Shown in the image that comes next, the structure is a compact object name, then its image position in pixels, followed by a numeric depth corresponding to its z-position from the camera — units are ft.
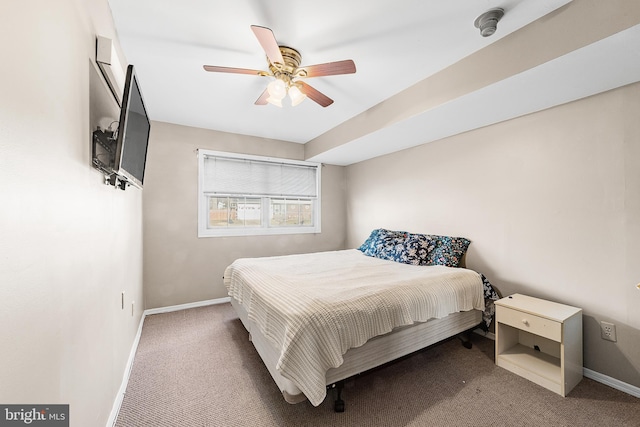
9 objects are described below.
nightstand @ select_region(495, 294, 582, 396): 5.76
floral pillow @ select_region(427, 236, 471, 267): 8.78
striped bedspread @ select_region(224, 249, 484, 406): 4.70
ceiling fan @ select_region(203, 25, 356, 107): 5.34
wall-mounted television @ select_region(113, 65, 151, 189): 3.84
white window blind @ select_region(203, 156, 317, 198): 11.78
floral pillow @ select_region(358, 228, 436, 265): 9.41
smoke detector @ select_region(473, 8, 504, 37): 4.92
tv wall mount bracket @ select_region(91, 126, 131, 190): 4.05
